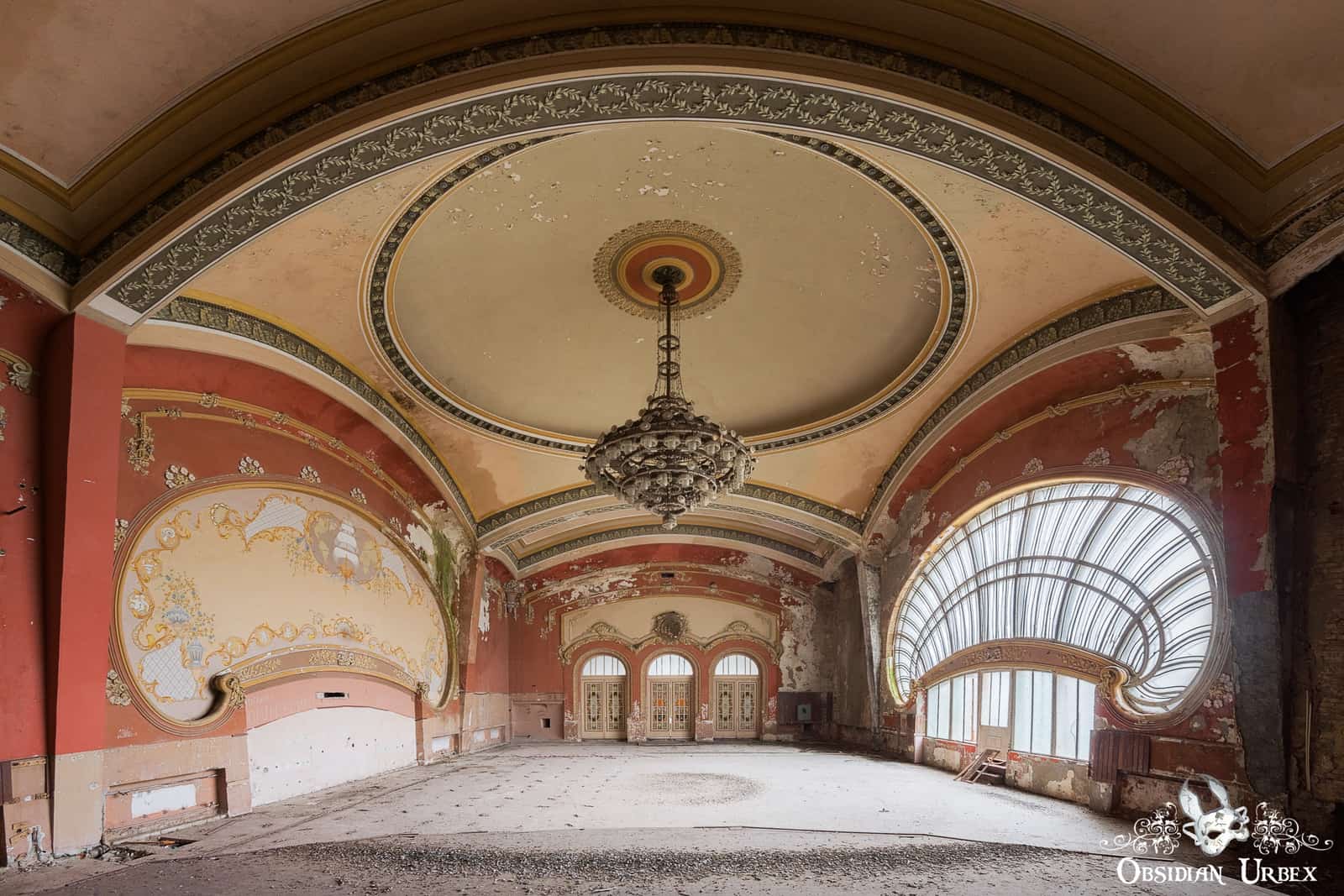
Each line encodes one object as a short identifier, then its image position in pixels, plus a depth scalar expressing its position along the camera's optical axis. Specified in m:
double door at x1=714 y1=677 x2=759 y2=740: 16.47
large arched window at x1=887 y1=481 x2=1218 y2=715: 7.32
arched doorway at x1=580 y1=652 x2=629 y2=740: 16.45
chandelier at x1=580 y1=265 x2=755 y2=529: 7.37
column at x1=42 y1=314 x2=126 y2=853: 5.26
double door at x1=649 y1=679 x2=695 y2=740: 16.45
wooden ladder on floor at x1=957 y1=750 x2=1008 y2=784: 9.57
